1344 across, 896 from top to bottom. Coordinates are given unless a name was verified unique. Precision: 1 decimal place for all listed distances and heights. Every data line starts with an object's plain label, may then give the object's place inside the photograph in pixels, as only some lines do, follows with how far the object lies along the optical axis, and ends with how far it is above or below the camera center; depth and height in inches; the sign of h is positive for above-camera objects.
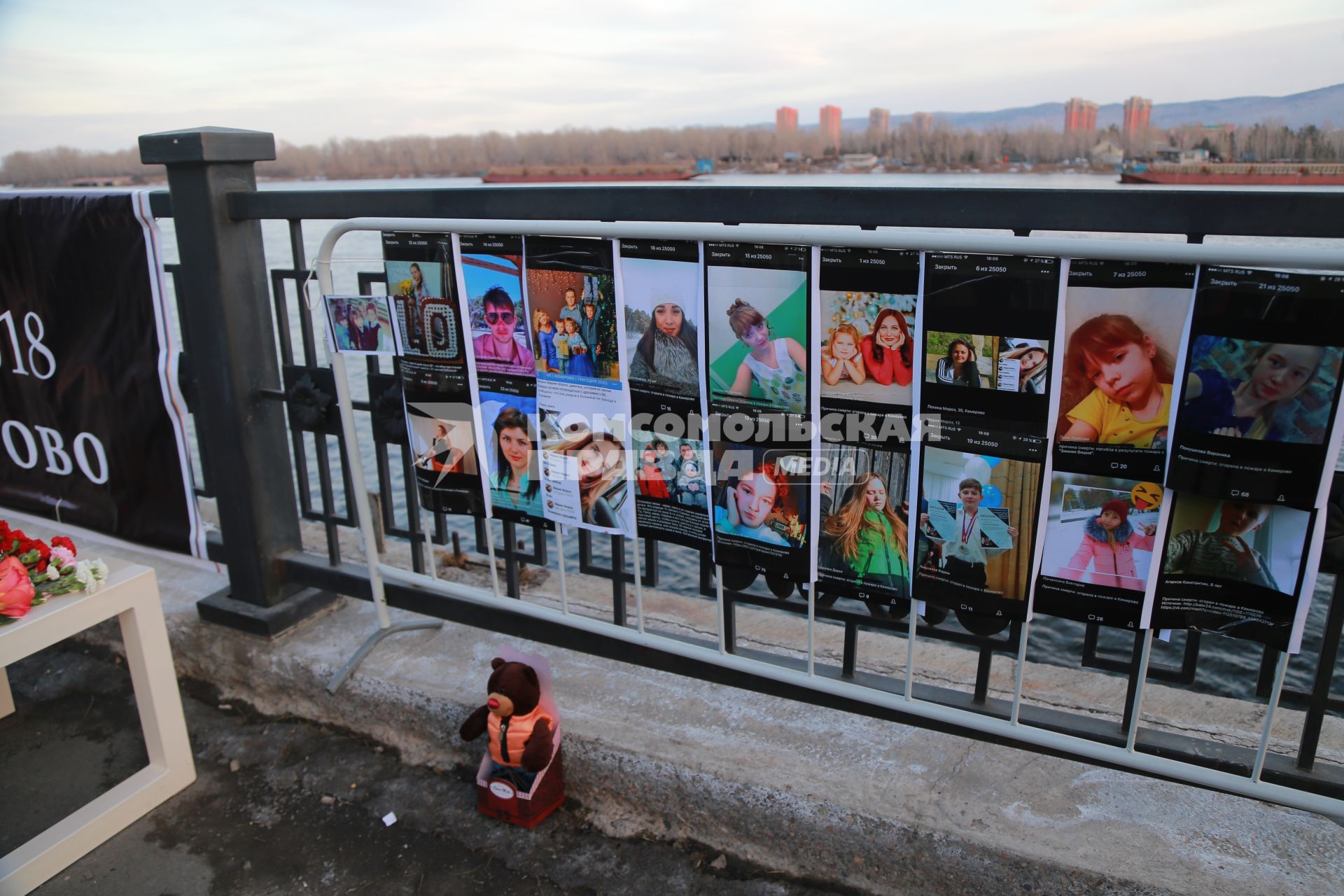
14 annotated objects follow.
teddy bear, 102.0 -59.1
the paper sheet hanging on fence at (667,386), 89.5 -20.6
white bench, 99.0 -62.5
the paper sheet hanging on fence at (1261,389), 65.9 -15.9
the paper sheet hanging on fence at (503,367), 99.4 -20.5
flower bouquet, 98.0 -41.9
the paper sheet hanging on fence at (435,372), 104.6 -21.9
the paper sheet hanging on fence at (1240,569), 71.5 -31.2
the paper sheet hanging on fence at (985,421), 74.9 -20.5
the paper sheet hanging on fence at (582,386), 94.3 -21.6
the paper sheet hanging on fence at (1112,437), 70.9 -20.9
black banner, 130.5 -27.5
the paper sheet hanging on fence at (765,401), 84.1 -20.9
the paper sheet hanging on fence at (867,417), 80.1 -21.4
